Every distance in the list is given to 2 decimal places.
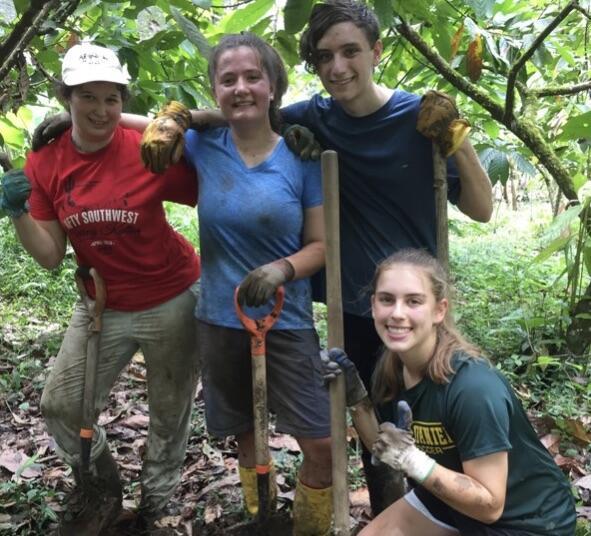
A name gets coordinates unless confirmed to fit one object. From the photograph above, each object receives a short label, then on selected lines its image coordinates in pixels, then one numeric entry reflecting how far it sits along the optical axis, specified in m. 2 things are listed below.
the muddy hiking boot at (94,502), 2.94
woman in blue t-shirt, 2.39
